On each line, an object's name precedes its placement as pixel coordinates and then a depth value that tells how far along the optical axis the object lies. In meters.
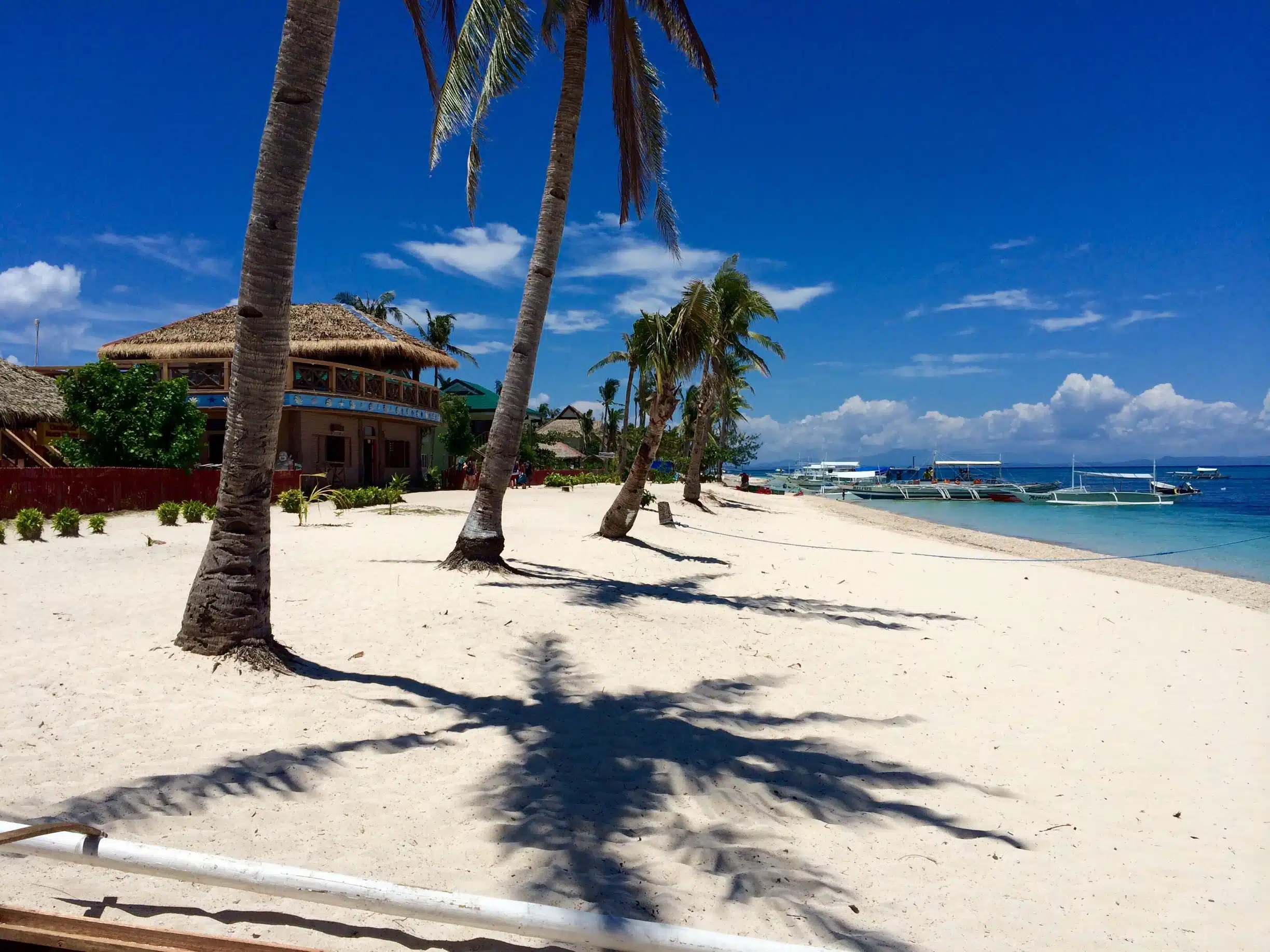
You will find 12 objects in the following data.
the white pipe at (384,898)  2.23
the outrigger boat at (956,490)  57.88
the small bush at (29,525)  10.85
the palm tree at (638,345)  16.59
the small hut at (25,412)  21.20
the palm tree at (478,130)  9.53
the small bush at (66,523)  11.55
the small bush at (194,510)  14.24
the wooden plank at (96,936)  1.92
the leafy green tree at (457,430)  40.81
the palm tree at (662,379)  13.90
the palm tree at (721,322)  15.47
